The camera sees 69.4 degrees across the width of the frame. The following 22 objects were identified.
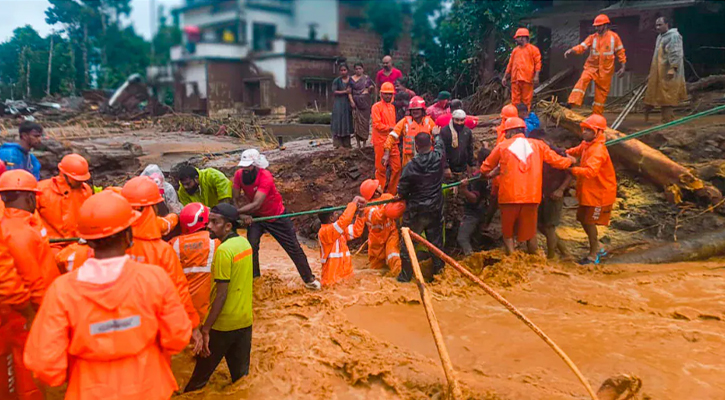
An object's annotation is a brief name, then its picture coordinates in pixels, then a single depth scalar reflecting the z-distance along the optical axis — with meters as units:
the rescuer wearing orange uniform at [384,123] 8.04
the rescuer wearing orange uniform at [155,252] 3.27
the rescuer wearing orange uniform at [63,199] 4.66
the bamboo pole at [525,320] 3.09
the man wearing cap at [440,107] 8.09
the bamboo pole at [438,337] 2.95
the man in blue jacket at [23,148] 5.62
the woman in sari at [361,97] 9.12
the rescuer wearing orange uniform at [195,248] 3.84
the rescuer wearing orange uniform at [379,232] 6.34
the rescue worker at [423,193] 5.86
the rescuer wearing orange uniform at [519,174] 5.78
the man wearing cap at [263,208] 5.57
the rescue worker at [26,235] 3.43
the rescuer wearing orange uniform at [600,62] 8.09
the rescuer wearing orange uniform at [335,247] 5.76
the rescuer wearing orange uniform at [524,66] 8.59
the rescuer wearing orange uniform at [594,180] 5.87
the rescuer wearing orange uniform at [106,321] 2.31
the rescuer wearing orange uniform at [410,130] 7.22
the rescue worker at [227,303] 3.48
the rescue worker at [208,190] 5.32
